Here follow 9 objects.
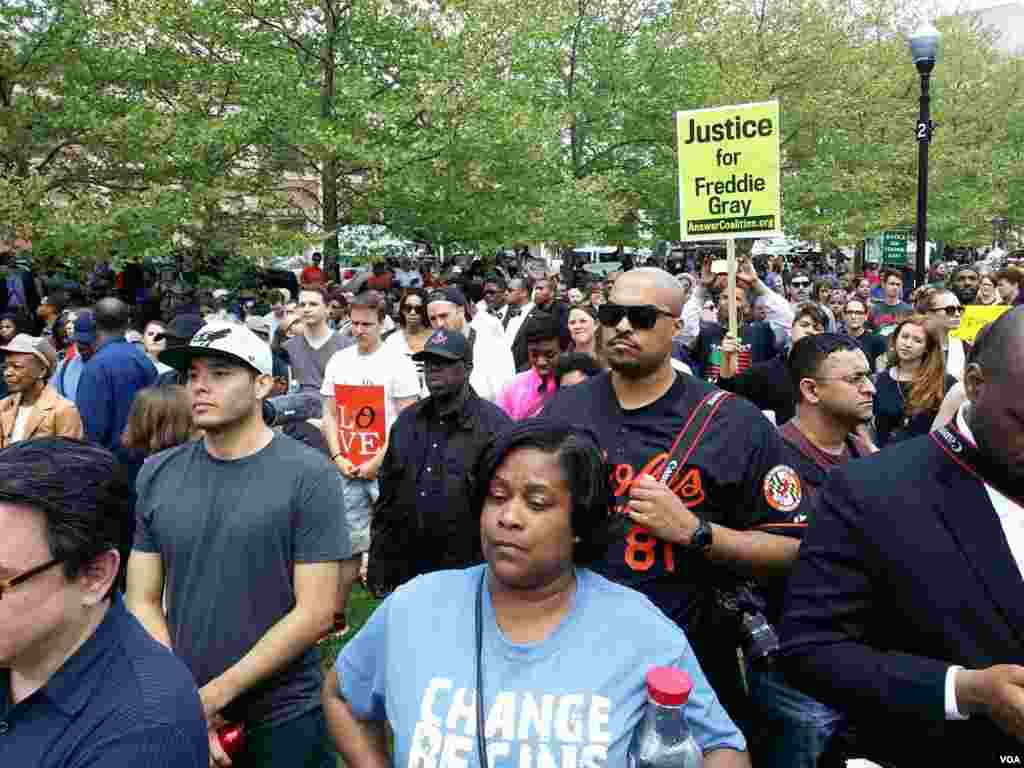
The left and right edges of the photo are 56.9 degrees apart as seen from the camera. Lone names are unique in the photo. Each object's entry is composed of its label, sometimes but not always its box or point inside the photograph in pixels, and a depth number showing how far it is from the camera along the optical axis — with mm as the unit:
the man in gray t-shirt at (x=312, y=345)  7516
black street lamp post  11219
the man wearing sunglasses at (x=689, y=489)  3018
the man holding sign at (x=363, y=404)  5945
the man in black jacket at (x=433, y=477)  4719
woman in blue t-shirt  1970
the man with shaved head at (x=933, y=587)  1856
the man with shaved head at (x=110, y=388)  6164
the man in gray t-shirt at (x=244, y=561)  2967
